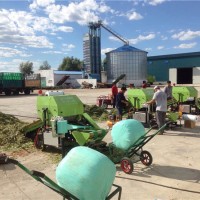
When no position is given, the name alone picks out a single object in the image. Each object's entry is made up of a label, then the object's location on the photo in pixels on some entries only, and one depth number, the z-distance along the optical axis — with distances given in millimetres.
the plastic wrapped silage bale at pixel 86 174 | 2815
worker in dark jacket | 9457
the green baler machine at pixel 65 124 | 5710
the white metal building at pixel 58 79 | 50127
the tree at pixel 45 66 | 96821
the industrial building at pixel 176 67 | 56004
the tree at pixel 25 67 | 87216
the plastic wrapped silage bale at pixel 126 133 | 5358
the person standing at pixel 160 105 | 8340
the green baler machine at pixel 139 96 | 10020
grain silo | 56695
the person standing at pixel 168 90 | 11211
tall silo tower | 54769
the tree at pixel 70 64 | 85191
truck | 31582
